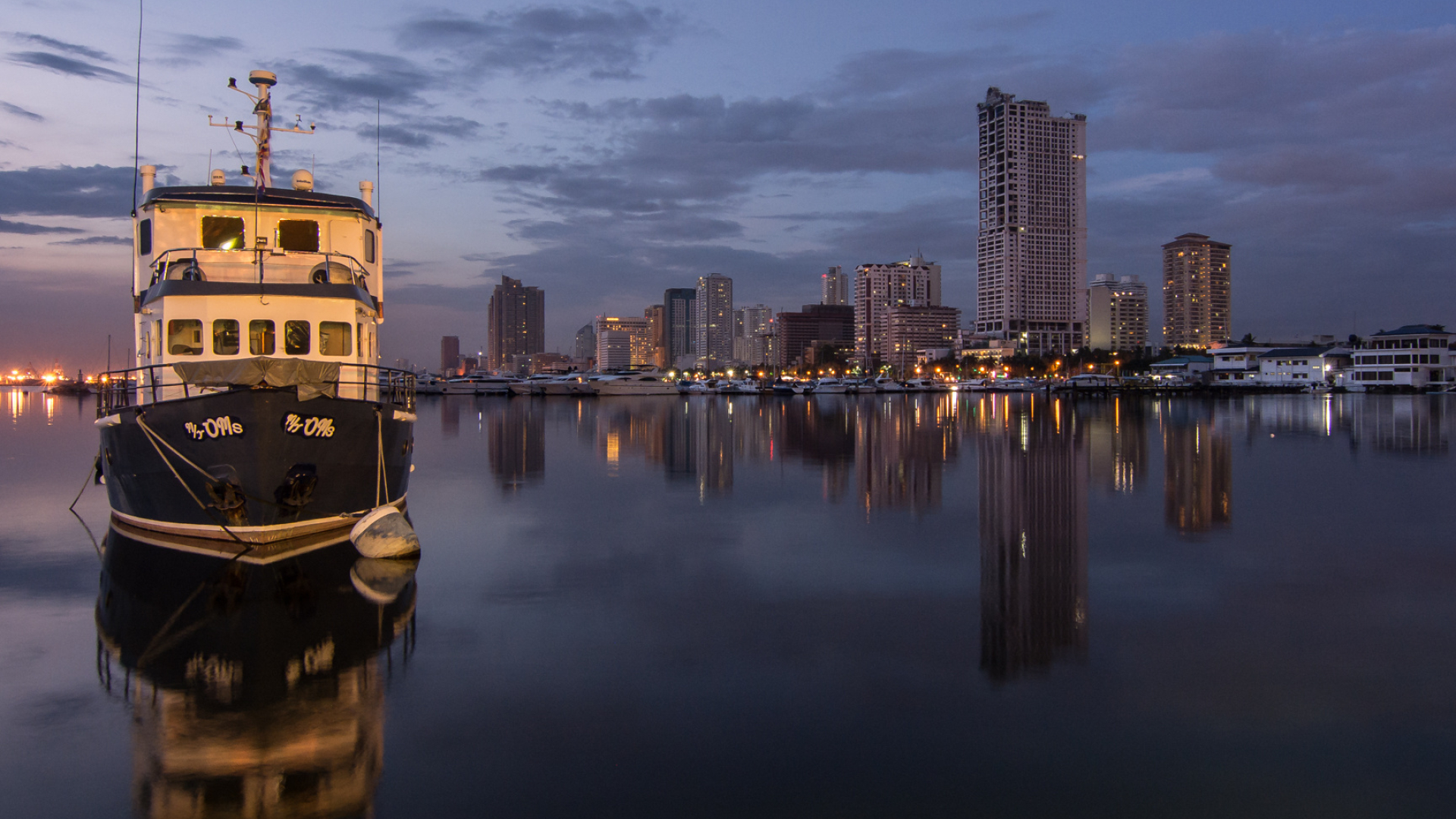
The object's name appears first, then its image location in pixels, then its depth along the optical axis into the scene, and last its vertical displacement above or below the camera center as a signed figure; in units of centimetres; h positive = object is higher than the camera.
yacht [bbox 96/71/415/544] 1230 +67
